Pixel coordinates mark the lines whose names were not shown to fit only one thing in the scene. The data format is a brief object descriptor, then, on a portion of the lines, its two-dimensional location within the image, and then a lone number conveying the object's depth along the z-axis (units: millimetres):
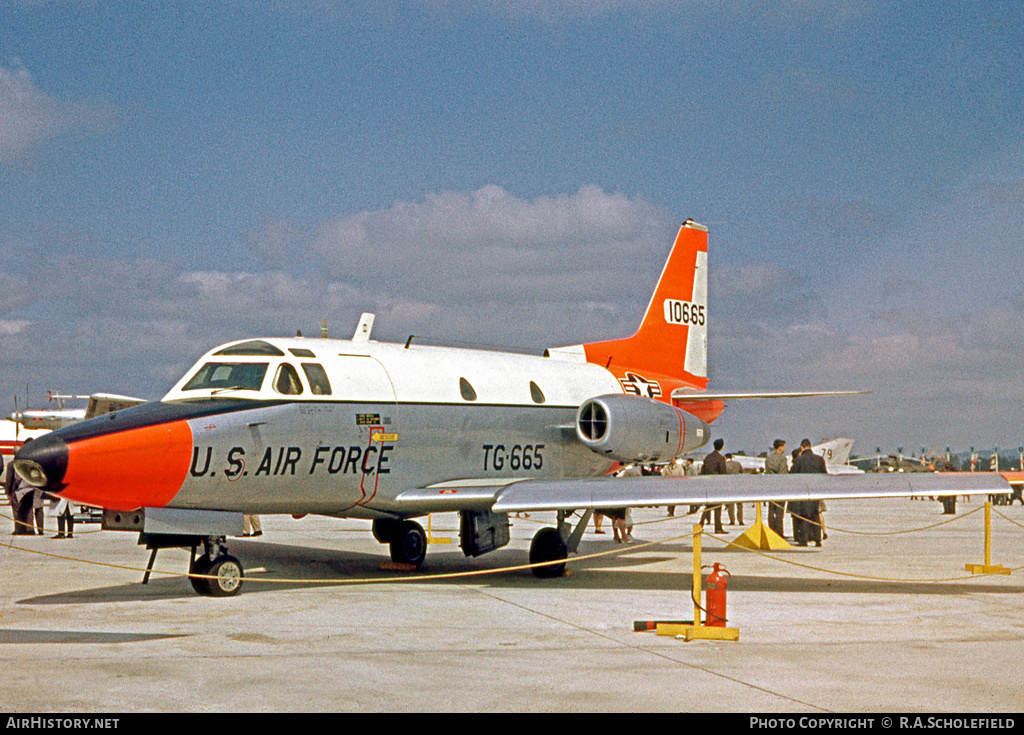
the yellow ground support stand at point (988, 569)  15789
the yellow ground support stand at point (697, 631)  9914
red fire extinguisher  10266
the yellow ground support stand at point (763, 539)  20312
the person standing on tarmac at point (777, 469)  22656
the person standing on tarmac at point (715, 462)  23836
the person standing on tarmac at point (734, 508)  27812
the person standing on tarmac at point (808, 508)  20625
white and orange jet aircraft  12016
